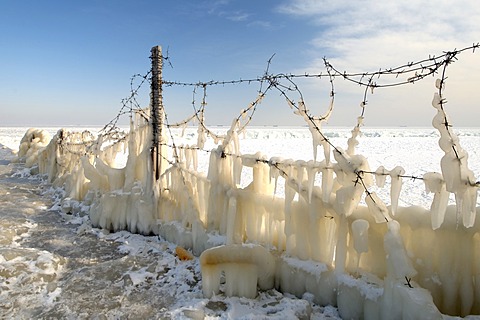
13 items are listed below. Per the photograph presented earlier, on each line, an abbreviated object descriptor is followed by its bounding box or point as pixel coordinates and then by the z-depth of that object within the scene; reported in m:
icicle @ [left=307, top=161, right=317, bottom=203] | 3.73
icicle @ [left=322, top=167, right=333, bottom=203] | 3.59
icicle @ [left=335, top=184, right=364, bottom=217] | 3.30
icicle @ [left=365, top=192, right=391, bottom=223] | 3.17
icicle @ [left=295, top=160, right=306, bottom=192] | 3.91
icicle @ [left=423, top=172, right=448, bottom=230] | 2.79
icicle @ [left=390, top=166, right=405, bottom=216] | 3.08
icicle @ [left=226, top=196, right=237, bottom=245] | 4.66
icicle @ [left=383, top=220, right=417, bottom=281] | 2.97
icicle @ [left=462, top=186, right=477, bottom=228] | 2.63
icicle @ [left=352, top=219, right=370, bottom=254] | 3.28
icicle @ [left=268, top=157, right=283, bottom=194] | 4.27
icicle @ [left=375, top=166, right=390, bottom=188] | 3.15
